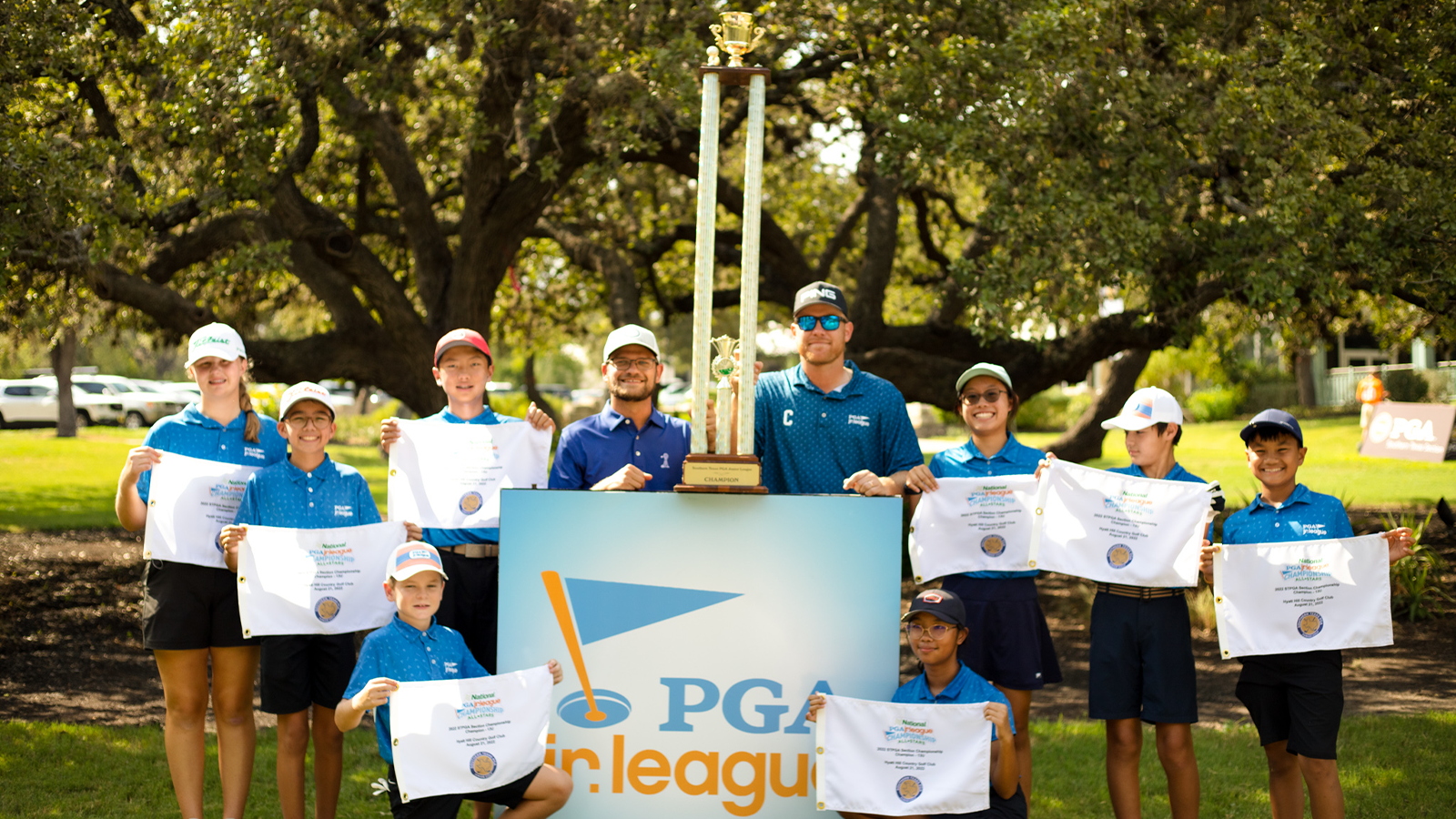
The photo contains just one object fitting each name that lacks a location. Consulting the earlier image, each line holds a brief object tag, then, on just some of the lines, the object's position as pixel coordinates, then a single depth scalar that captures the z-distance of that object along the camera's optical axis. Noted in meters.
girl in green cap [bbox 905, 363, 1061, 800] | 4.78
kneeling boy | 4.11
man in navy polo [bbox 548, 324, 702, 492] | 4.78
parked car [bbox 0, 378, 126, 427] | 36.19
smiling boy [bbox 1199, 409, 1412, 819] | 4.62
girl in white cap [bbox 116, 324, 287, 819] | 4.78
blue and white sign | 4.29
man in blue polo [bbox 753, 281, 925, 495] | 4.90
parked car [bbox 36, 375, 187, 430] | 37.58
